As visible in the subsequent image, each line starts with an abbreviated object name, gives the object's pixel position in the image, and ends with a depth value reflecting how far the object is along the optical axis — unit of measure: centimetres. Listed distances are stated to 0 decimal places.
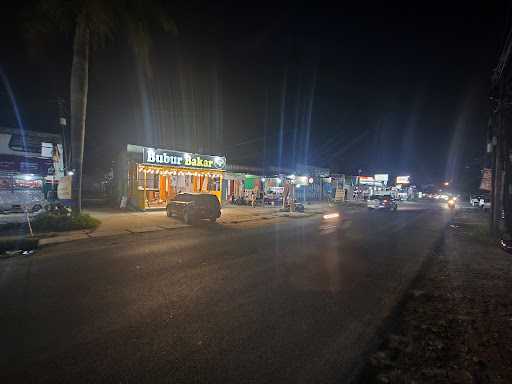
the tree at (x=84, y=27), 1155
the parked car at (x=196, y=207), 1568
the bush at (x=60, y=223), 1191
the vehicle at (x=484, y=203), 3538
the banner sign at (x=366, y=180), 5959
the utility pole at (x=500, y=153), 1140
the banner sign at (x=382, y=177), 7305
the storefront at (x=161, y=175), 2053
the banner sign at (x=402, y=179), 8300
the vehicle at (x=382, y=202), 2977
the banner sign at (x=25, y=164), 1907
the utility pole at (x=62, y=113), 1518
